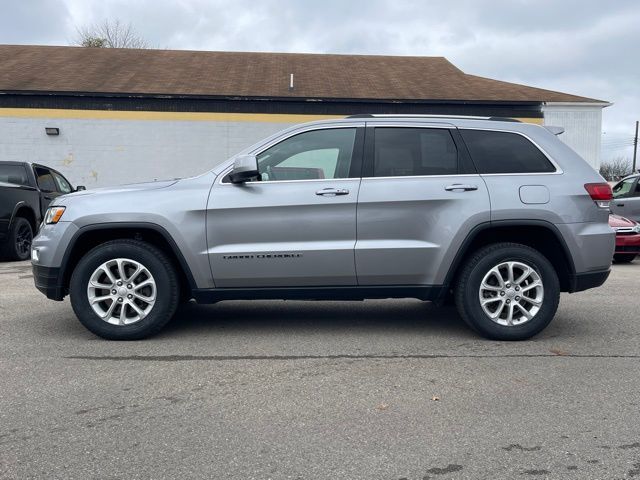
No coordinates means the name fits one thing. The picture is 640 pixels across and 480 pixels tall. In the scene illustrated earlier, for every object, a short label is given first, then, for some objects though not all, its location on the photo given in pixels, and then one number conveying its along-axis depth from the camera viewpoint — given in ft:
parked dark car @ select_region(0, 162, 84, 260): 31.91
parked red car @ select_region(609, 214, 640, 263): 34.71
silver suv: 15.75
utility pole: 182.50
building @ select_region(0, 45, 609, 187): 58.54
